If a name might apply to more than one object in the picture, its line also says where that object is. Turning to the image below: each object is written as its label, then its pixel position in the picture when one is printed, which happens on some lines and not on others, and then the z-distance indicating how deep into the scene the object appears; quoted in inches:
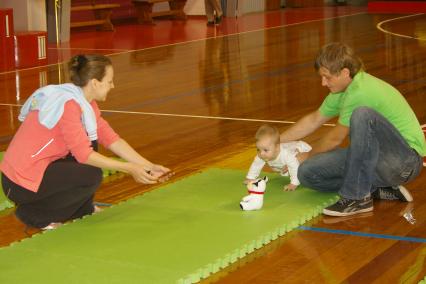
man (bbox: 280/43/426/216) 251.6
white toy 255.4
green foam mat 207.3
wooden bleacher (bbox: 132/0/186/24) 898.5
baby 264.5
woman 233.0
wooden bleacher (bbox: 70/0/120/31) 832.3
